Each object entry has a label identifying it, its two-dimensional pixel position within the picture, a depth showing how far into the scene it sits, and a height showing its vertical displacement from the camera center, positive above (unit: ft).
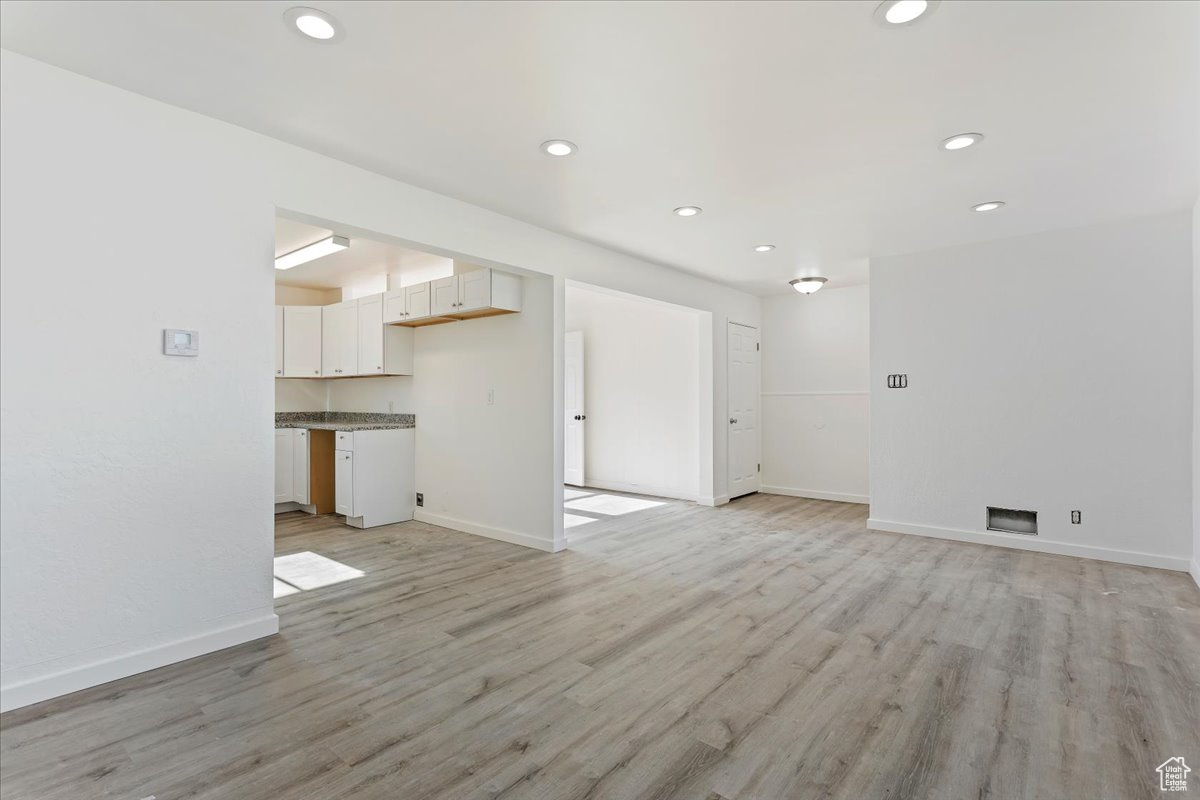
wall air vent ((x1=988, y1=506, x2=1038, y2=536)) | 15.16 -3.28
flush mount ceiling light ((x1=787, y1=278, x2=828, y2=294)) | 19.38 +3.89
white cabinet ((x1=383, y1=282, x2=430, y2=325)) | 16.87 +2.87
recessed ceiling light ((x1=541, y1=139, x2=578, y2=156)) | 9.71 +4.33
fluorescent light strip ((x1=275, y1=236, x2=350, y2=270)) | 15.24 +4.16
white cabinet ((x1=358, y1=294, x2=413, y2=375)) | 18.38 +1.80
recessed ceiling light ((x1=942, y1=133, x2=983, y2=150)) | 9.45 +4.31
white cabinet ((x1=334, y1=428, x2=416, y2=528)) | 17.37 -2.40
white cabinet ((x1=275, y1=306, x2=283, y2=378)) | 20.42 +2.05
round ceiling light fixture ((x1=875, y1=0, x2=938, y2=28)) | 6.25 +4.30
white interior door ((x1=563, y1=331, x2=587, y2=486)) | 25.66 -0.43
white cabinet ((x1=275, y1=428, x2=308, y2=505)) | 19.38 -2.27
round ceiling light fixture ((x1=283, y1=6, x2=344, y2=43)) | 6.50 +4.36
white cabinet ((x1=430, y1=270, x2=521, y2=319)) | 14.88 +2.81
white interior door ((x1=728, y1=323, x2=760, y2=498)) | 22.35 -0.38
